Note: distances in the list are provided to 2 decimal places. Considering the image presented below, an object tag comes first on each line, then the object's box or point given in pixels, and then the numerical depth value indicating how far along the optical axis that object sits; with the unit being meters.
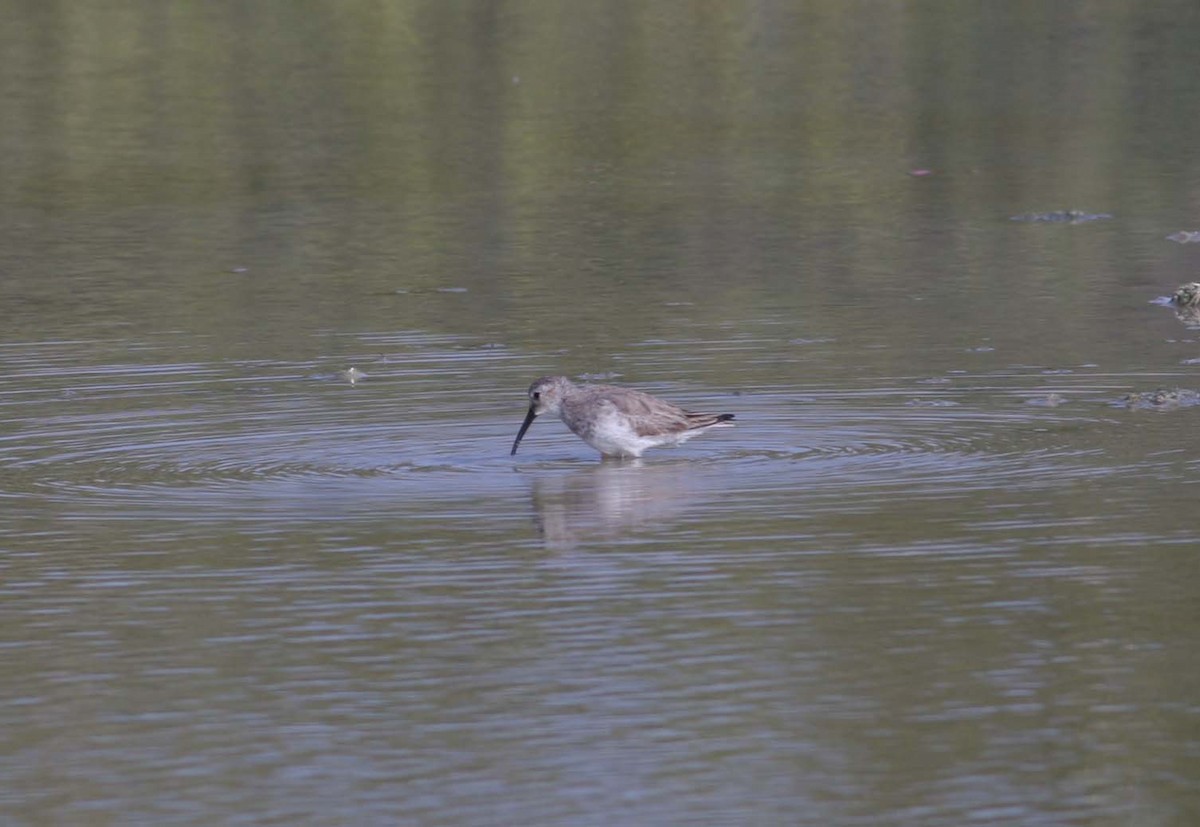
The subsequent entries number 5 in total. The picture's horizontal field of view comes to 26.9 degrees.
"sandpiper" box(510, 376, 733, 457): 13.22
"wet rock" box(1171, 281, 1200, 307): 18.02
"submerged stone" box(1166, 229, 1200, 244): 21.41
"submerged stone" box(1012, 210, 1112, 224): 23.27
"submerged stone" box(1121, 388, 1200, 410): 14.07
